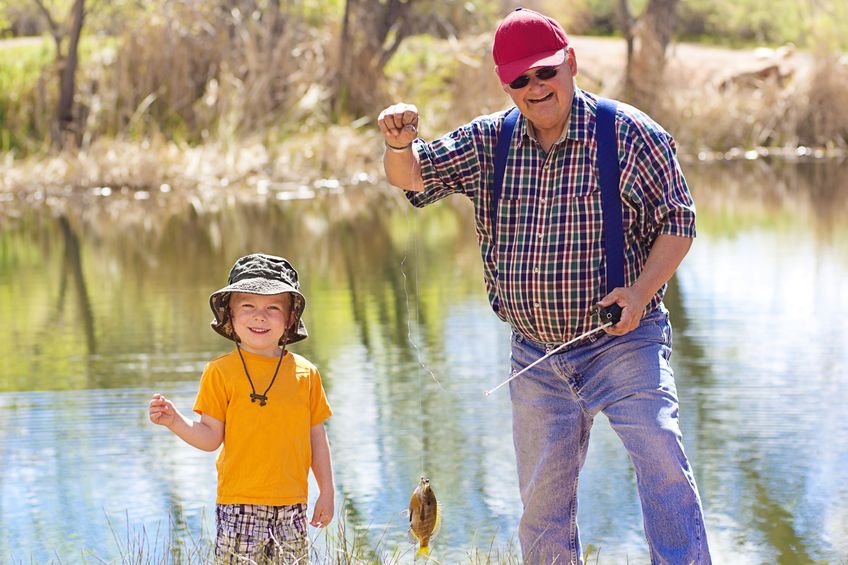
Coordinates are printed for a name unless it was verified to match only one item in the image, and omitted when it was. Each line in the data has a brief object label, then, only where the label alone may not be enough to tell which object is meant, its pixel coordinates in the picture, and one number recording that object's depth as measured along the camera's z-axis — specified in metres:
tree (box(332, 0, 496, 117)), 39.49
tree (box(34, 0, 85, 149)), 35.96
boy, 6.85
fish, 6.92
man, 6.76
